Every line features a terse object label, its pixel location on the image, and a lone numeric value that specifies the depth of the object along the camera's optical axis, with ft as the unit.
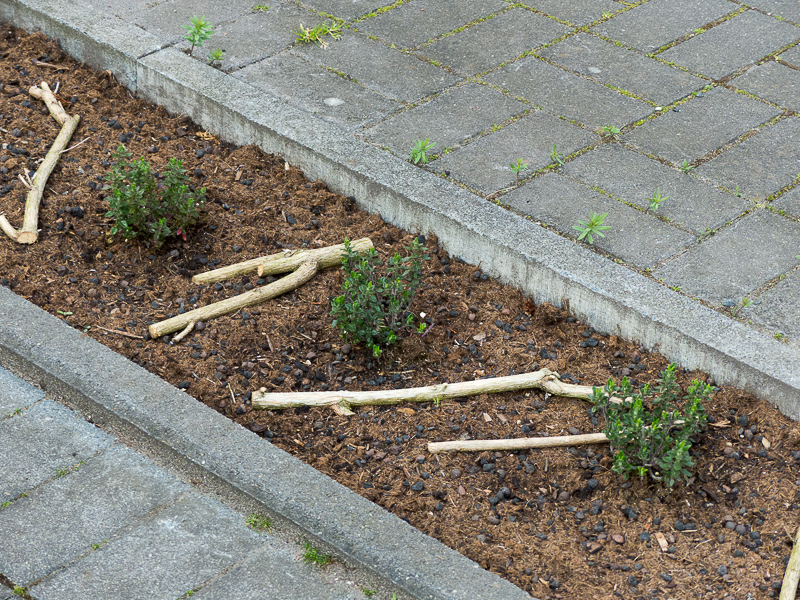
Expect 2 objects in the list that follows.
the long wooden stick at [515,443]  21.97
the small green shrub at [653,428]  20.08
